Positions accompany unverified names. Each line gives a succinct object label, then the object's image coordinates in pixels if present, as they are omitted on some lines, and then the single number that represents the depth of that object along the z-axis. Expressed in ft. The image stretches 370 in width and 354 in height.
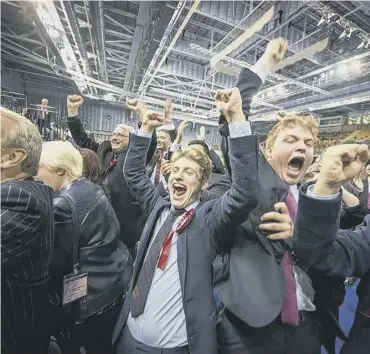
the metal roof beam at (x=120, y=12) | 14.15
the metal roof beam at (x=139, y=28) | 11.46
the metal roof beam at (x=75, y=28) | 11.25
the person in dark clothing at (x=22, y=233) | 2.53
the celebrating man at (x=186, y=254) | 2.94
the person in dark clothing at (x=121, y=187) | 7.18
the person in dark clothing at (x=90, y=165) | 5.78
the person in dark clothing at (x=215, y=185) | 4.80
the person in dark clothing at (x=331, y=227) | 2.33
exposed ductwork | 11.30
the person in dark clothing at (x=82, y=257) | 3.79
